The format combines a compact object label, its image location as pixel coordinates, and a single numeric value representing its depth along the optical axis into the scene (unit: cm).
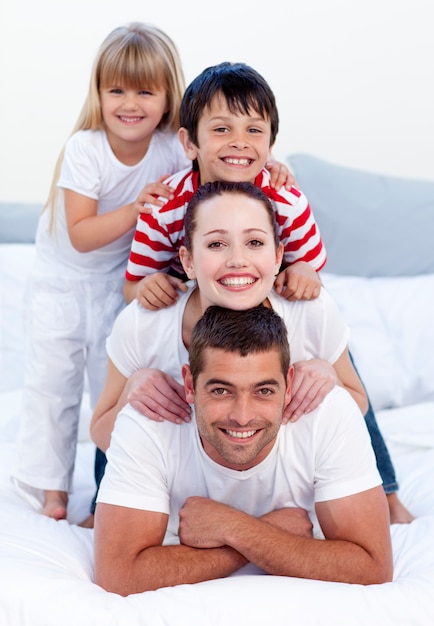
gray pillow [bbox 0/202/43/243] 290
